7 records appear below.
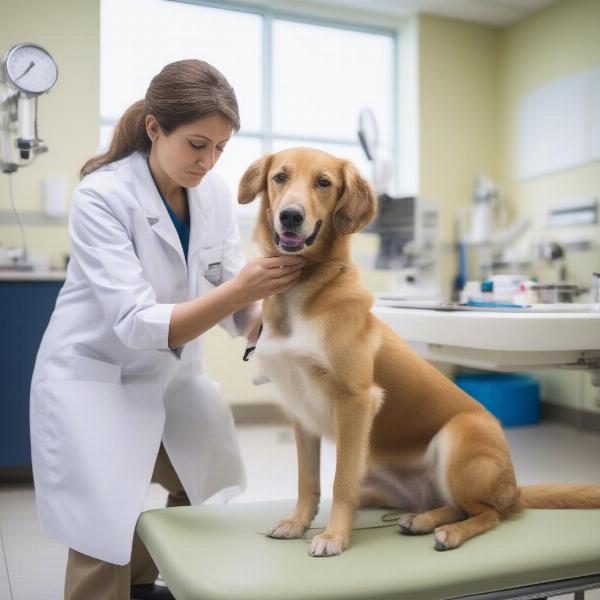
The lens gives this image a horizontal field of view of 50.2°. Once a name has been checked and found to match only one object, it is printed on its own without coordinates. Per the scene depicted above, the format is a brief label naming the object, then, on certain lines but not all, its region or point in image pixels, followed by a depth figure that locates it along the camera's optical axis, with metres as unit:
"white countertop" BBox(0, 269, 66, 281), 2.62
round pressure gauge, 2.06
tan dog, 1.07
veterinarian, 1.18
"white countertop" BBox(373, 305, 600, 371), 1.42
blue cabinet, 2.62
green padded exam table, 0.86
